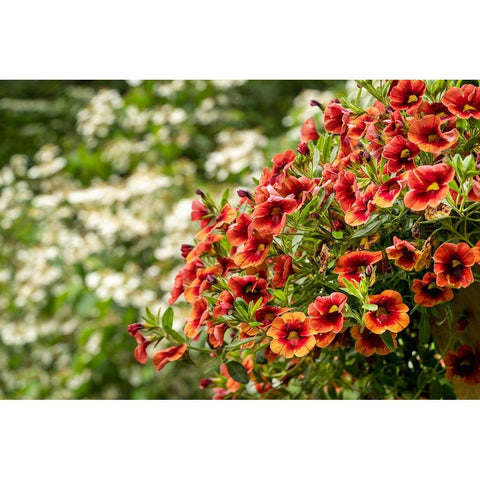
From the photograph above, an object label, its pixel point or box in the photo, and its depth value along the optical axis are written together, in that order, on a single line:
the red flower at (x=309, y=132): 0.95
